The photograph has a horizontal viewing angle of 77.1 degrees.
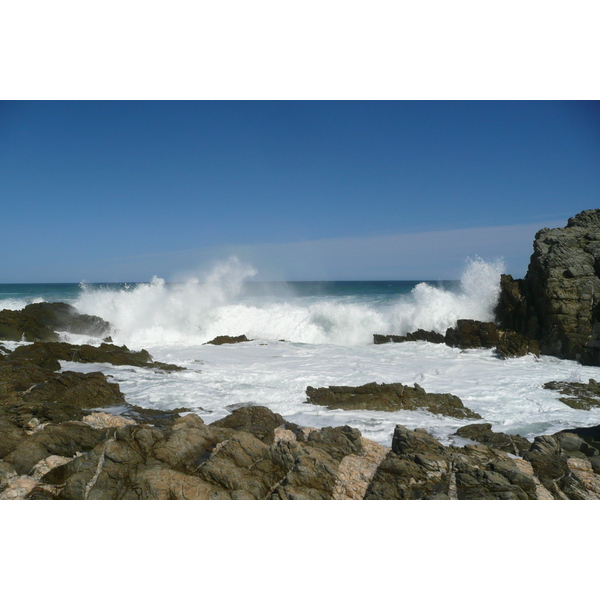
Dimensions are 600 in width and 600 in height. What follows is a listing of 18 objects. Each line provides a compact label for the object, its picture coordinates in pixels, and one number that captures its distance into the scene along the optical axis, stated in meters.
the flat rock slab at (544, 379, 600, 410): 7.66
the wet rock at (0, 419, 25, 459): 4.49
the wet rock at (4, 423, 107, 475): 4.21
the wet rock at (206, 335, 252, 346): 14.97
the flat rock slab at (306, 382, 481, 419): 7.27
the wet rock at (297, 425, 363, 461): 4.67
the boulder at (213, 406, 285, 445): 5.62
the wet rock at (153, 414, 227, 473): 4.24
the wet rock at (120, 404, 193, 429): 6.04
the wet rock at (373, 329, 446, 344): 14.77
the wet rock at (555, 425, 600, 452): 5.39
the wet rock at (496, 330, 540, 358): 11.95
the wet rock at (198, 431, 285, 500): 3.81
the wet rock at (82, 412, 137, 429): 5.72
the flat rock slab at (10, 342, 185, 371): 9.41
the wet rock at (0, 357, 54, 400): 6.79
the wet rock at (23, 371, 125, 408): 6.63
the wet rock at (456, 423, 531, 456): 5.30
